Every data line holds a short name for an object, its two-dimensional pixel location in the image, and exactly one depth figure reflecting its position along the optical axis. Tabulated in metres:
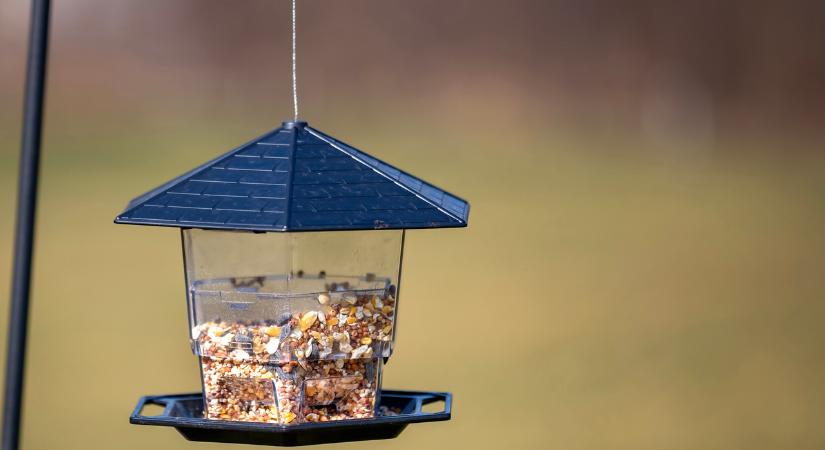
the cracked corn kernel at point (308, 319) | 4.55
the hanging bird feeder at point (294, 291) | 4.30
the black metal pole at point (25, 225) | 3.48
